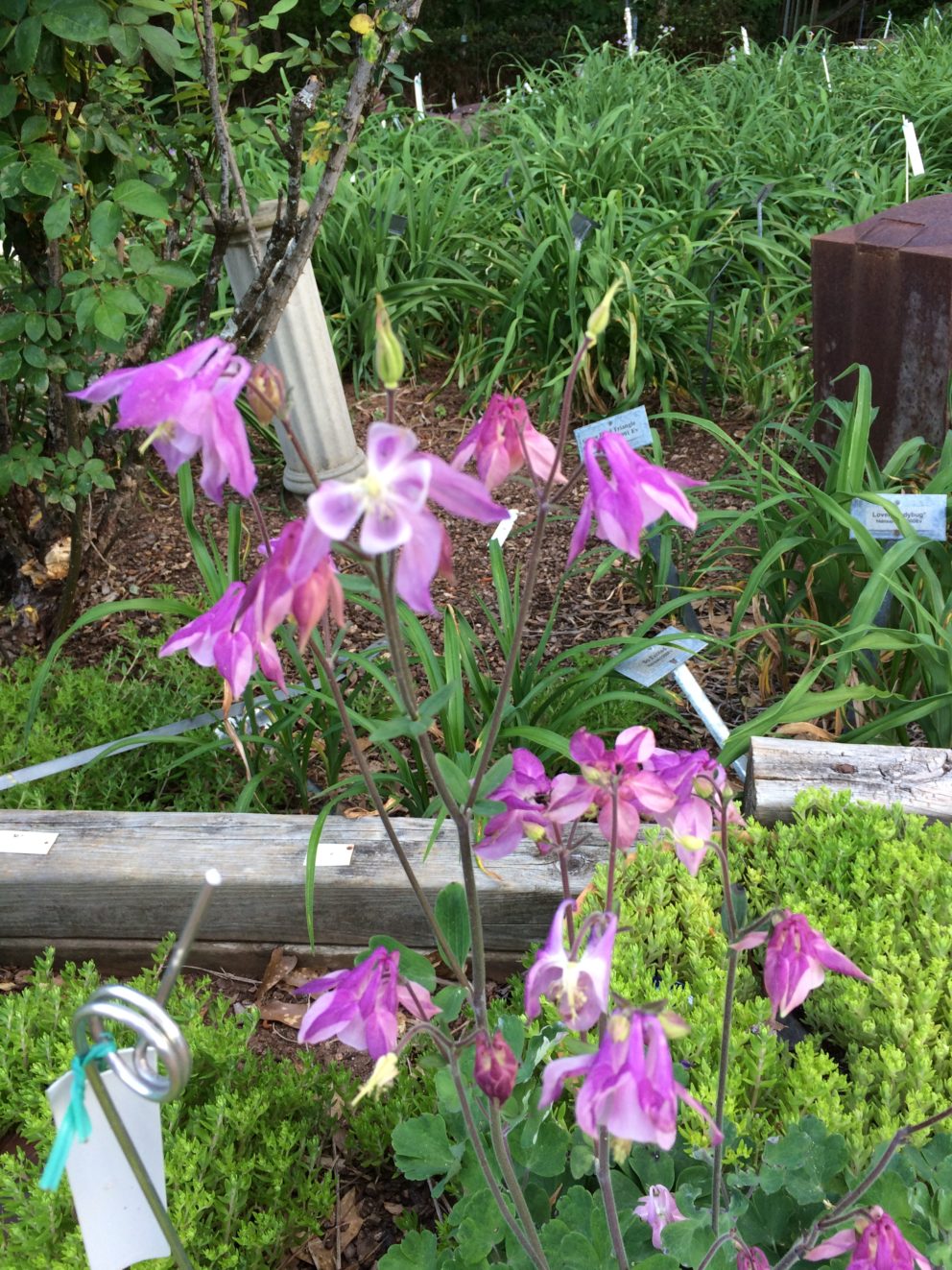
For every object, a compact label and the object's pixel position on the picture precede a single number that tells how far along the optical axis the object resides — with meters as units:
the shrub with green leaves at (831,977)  1.18
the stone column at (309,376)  2.85
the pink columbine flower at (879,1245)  0.72
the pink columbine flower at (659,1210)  0.96
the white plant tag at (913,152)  3.02
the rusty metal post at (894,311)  2.30
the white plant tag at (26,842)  1.74
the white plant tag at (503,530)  2.29
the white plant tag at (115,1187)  0.69
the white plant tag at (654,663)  1.89
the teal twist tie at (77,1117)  0.59
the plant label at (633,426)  1.98
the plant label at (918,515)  1.95
